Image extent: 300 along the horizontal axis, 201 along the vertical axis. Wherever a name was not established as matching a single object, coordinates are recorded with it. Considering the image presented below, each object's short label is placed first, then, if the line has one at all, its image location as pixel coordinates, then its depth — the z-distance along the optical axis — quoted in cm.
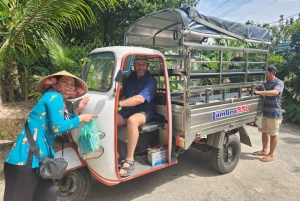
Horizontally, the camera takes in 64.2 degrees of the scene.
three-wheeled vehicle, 298
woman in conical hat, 214
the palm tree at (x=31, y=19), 311
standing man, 459
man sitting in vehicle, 319
